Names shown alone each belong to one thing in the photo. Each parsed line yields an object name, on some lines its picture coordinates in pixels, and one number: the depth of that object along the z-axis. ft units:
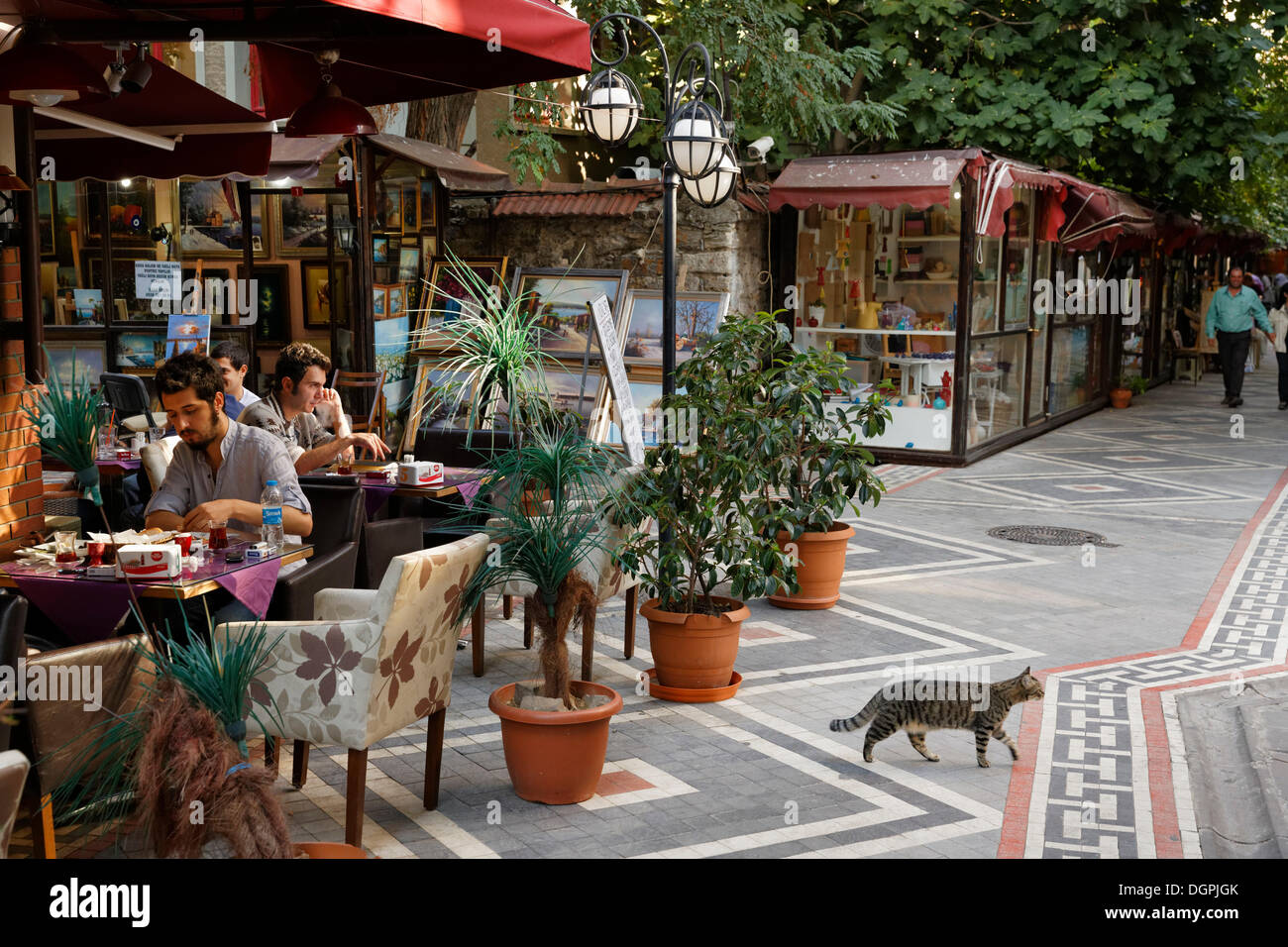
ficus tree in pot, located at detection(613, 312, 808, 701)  19.15
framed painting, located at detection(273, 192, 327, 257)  43.91
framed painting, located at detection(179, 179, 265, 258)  43.09
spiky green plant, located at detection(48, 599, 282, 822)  10.29
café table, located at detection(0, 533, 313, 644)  14.82
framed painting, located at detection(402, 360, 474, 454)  35.27
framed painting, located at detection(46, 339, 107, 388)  38.70
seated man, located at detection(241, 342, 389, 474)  22.62
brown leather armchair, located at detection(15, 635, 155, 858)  11.77
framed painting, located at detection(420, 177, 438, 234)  41.39
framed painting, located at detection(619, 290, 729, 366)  39.83
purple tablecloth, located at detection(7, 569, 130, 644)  14.89
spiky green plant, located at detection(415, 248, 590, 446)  19.99
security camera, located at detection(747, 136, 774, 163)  44.57
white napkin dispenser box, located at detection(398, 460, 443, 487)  22.67
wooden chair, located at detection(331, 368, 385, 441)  35.99
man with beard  17.31
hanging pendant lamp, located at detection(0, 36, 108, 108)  14.76
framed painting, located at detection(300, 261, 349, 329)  43.39
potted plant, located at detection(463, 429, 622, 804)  15.10
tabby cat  16.69
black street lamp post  23.02
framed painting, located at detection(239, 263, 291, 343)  44.32
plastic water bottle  16.72
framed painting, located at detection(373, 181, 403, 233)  40.78
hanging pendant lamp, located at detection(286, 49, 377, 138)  18.04
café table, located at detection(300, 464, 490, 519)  22.09
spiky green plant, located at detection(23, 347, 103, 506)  20.35
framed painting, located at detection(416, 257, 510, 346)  40.04
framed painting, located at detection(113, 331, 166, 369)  39.06
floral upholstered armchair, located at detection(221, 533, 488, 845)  13.56
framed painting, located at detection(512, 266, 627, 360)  39.42
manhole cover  31.68
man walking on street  57.03
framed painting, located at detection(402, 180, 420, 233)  40.98
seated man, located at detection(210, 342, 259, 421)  23.20
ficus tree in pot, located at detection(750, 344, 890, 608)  21.03
